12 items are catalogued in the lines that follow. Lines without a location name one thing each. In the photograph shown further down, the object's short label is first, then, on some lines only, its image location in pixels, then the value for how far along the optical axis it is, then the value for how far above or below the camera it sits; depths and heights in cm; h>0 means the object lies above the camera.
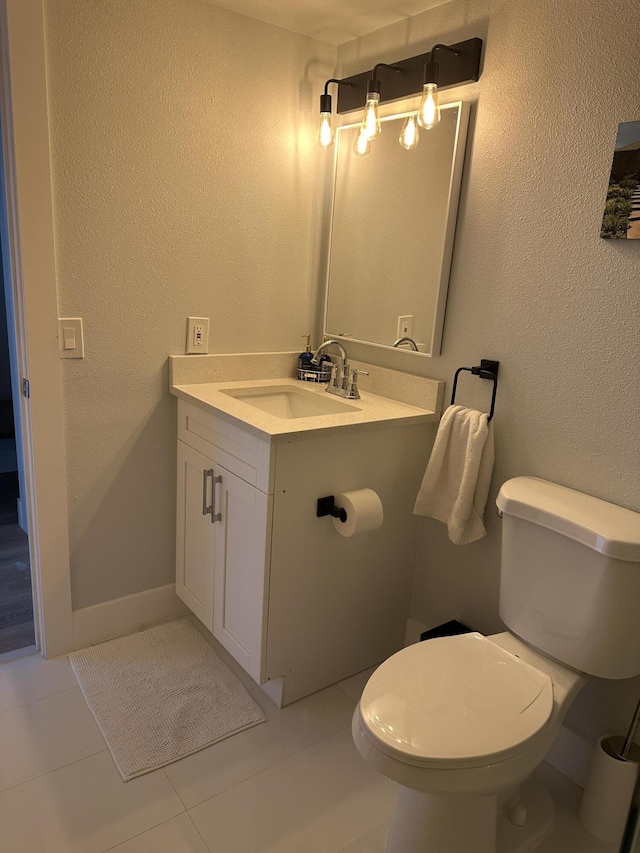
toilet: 120 -88
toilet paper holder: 179 -68
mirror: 187 +16
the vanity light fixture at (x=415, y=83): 173 +60
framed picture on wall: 139 +25
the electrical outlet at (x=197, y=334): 211 -23
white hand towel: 177 -57
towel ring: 178 -24
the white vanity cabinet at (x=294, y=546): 173 -84
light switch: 186 -24
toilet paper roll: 176 -67
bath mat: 172 -133
